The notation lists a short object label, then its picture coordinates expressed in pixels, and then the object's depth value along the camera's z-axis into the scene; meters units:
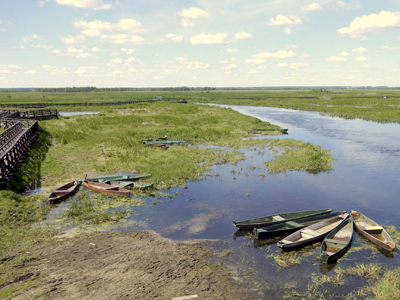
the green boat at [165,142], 37.96
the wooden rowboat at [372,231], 14.21
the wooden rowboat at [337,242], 13.16
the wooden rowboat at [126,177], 23.64
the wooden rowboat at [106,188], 20.54
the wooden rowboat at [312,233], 14.12
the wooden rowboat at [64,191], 19.23
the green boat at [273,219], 15.79
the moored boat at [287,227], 15.17
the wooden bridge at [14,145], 21.06
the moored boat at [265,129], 49.09
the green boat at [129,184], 21.95
